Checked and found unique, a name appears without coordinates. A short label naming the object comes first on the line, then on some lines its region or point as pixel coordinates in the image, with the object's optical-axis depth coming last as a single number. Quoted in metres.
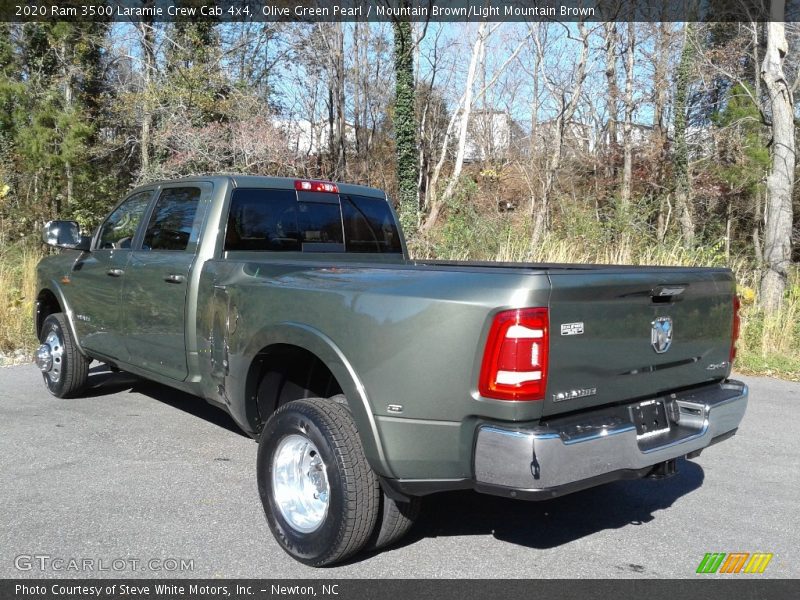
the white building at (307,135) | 24.92
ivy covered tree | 19.00
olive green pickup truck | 2.75
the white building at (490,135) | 35.09
